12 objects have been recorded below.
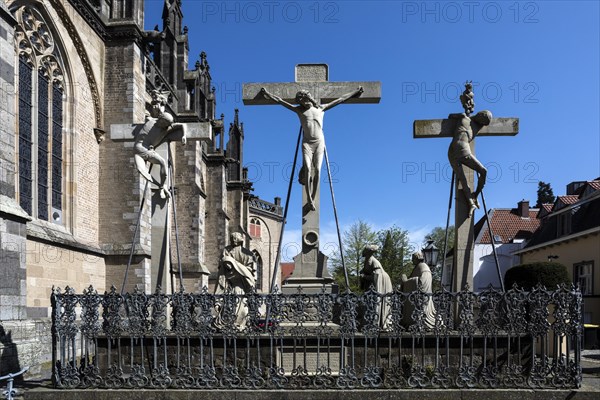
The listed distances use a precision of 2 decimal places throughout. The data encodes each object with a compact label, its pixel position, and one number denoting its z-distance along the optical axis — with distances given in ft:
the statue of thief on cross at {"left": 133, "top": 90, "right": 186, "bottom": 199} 28.84
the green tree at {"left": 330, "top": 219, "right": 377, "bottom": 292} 109.09
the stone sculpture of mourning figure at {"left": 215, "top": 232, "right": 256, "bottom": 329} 28.25
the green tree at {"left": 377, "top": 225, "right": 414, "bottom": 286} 105.29
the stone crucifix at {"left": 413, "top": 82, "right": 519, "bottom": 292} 28.45
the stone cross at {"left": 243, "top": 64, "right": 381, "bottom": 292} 29.12
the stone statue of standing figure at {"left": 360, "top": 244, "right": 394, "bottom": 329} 27.27
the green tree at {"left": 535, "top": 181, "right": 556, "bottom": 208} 207.51
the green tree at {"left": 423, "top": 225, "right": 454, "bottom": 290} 180.27
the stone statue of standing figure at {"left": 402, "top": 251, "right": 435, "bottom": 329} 25.75
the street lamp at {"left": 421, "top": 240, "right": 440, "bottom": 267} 43.98
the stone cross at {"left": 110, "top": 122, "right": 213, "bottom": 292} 28.30
